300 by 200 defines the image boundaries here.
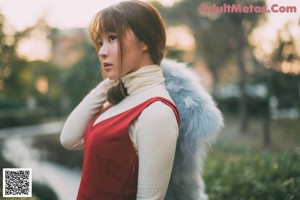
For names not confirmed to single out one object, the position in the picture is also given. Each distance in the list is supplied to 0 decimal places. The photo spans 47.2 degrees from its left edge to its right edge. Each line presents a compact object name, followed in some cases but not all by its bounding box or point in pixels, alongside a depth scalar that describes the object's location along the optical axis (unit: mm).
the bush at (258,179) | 1604
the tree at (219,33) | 6133
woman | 929
